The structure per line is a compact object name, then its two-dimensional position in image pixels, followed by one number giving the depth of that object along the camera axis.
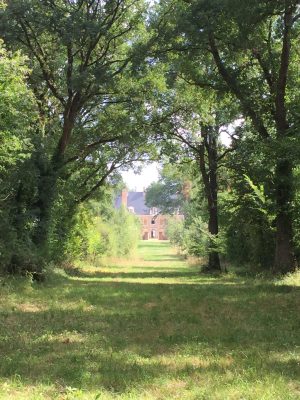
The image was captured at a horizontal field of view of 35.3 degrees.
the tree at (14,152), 12.66
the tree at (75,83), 17.12
